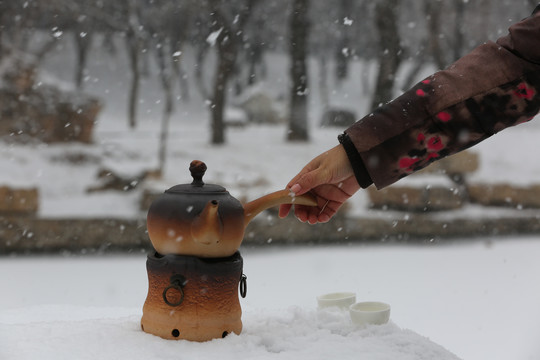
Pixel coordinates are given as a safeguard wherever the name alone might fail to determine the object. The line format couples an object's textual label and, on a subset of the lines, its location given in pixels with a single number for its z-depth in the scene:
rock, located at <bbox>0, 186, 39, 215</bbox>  6.07
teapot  1.58
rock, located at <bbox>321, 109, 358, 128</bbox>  11.27
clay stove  1.60
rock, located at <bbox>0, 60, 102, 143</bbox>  7.74
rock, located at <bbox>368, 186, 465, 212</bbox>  6.57
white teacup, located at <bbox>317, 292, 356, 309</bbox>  1.97
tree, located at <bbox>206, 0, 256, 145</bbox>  8.83
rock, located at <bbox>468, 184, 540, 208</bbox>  7.16
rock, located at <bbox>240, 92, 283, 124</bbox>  12.32
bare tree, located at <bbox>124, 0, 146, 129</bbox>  10.60
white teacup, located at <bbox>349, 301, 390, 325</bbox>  1.75
